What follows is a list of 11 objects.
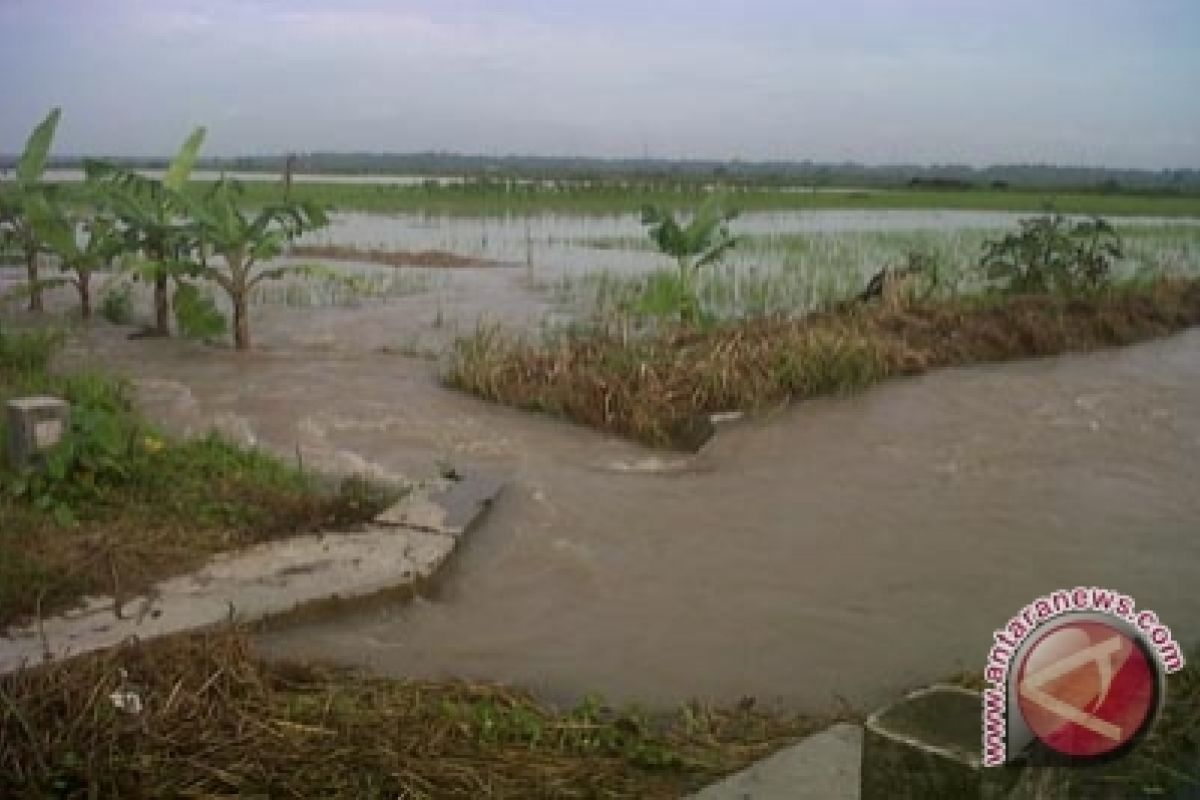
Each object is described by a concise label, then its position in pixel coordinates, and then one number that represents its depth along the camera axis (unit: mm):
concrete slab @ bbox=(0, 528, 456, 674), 3969
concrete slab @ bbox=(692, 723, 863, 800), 2908
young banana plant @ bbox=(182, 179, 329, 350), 9844
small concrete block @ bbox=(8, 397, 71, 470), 5207
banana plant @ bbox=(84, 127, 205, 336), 10109
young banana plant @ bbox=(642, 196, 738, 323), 10938
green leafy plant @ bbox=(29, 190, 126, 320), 10609
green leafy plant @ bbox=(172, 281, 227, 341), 10227
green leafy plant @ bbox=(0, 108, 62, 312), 10625
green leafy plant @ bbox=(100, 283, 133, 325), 12031
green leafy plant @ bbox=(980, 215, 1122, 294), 13555
